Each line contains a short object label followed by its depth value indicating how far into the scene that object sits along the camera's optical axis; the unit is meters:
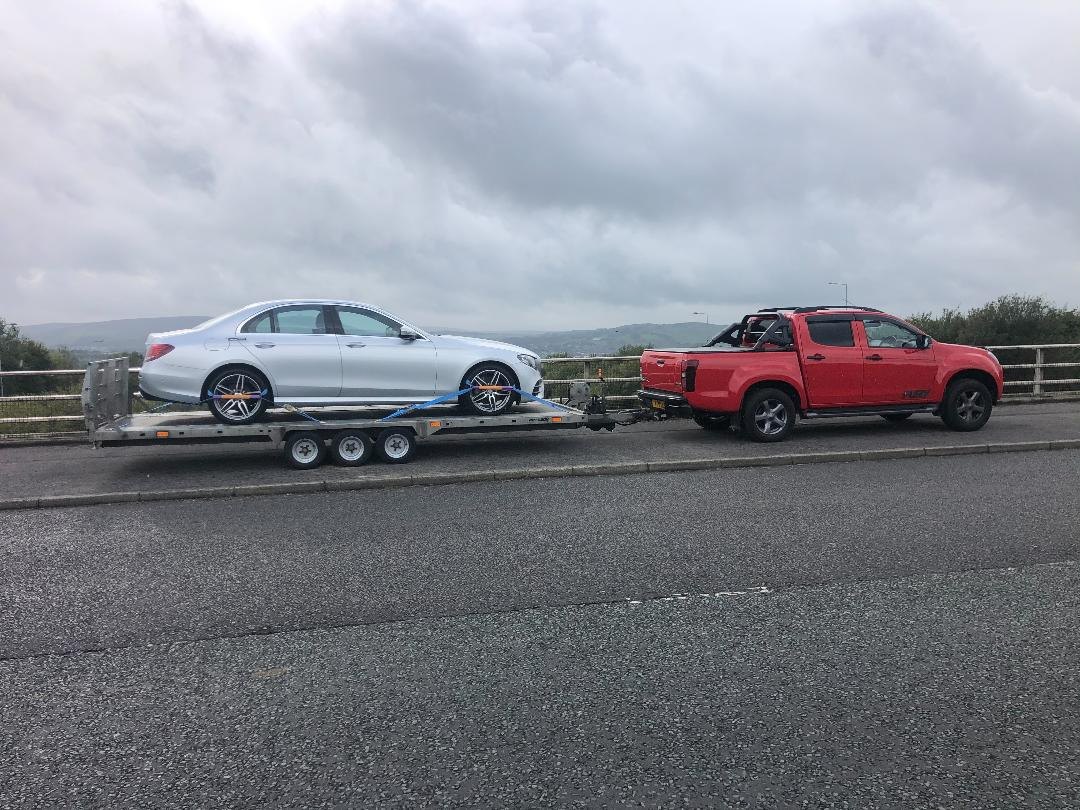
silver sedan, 9.57
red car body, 11.45
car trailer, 9.38
